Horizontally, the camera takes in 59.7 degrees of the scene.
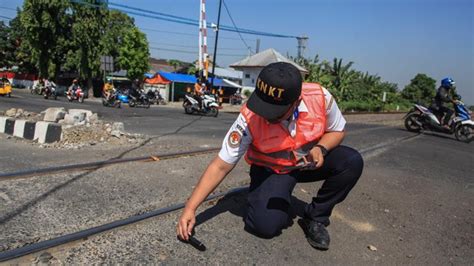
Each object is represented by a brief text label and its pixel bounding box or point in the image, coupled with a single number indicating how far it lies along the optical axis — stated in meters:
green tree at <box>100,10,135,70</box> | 32.44
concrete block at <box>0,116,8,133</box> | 7.85
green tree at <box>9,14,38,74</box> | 45.69
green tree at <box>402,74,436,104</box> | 59.72
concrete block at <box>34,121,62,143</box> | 6.85
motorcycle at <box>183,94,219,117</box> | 18.17
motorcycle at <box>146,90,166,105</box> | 31.42
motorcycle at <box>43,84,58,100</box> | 24.81
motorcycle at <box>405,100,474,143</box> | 12.85
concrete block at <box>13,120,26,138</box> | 7.40
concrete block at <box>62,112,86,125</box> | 7.57
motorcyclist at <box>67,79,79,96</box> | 24.07
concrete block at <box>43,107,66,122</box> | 7.88
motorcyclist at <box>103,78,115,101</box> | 21.39
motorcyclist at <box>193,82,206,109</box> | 18.26
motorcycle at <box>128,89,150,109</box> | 22.03
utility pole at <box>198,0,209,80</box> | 25.51
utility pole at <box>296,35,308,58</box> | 38.28
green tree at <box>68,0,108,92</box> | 31.17
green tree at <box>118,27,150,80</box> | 37.47
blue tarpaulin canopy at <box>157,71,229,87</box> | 37.97
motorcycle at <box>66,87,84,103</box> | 24.11
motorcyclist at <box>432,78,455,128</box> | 12.39
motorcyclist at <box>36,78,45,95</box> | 30.21
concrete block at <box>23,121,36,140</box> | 7.16
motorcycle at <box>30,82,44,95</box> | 30.64
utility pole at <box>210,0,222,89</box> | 28.56
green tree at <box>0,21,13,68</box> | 48.72
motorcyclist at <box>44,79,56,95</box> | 24.88
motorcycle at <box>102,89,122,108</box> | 20.84
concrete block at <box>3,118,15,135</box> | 7.66
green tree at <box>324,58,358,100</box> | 37.91
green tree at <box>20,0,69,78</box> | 30.72
